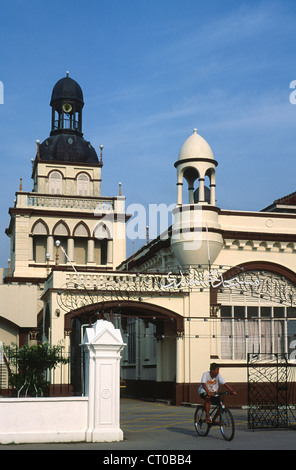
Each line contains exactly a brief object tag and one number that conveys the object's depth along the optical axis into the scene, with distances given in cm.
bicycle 1412
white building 2489
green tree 1756
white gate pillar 1434
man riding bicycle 1500
